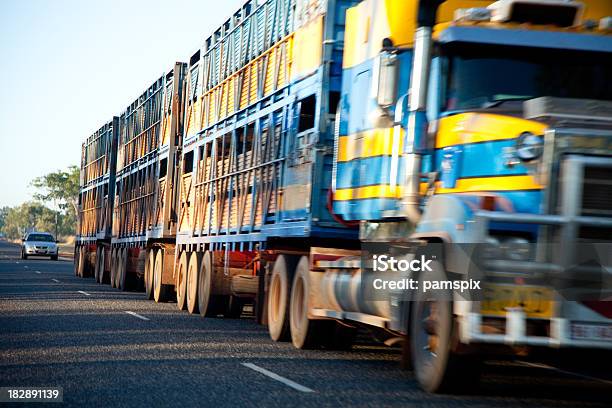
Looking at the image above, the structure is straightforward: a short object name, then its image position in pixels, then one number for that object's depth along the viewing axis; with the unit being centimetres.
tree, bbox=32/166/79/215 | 17550
